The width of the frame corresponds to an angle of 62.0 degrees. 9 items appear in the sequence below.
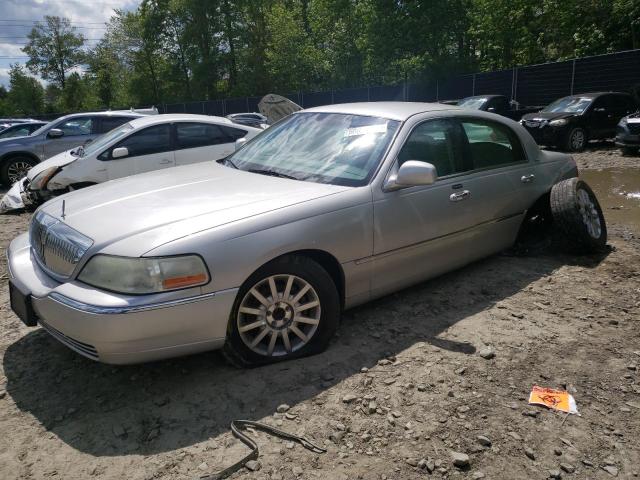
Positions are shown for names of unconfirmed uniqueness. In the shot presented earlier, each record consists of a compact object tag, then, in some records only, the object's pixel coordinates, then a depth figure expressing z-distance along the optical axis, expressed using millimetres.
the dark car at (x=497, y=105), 16406
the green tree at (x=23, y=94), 63469
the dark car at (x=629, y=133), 11586
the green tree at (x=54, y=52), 62719
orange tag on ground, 2803
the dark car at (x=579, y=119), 13516
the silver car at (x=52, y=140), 10633
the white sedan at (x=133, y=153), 7539
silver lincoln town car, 2734
